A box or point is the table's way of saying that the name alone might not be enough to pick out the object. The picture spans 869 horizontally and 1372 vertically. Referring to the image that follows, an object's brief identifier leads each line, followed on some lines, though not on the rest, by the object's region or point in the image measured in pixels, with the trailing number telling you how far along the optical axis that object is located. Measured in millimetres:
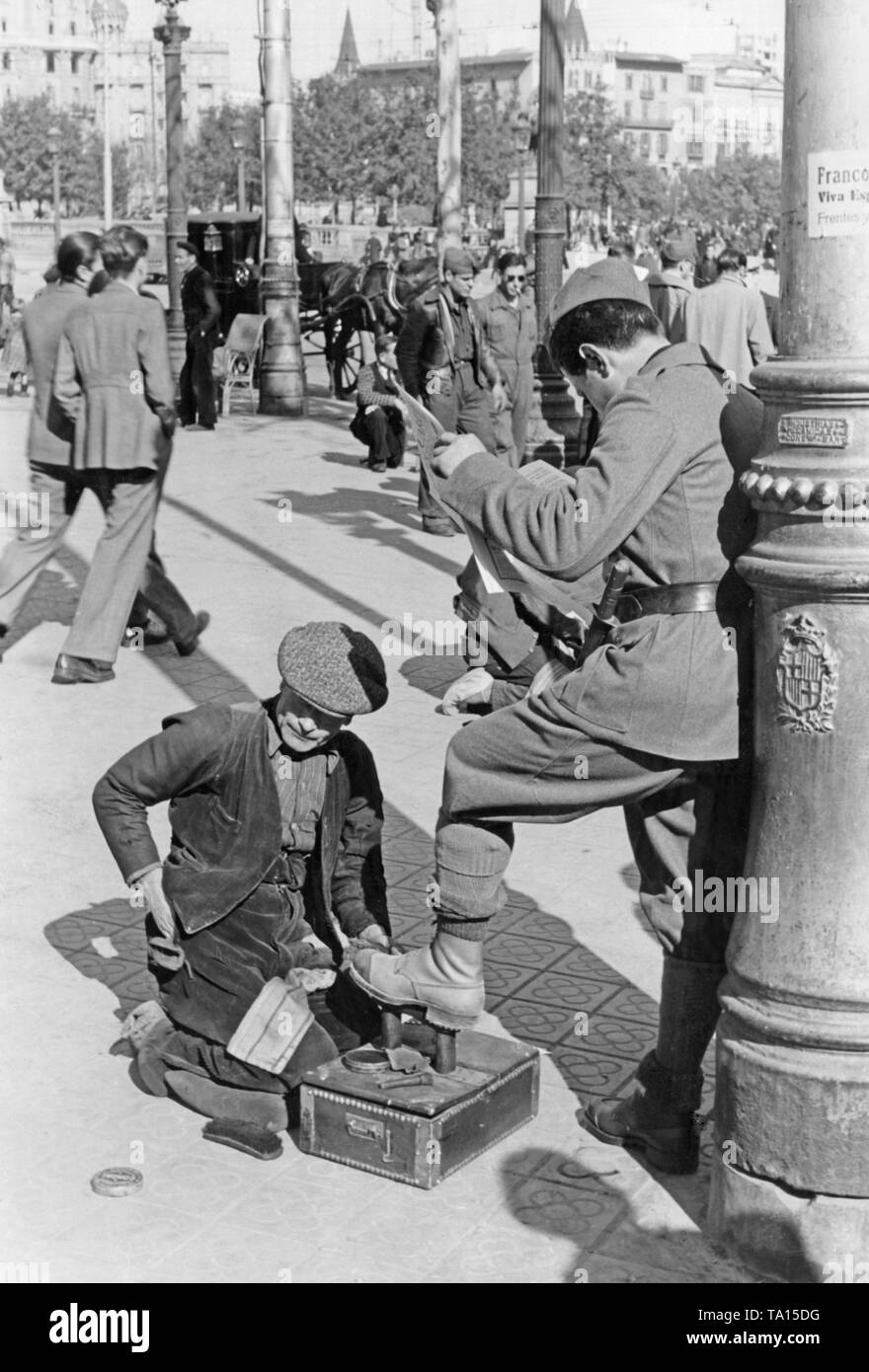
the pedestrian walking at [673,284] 12133
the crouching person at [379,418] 14875
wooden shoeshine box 3977
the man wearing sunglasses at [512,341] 11211
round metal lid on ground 3910
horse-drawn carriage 17891
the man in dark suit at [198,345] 17453
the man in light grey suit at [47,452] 8664
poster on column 3410
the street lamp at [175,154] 21625
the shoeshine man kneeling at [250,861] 4289
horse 17031
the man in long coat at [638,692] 3717
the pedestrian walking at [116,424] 8484
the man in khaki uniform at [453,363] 10977
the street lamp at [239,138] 40125
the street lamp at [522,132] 31172
